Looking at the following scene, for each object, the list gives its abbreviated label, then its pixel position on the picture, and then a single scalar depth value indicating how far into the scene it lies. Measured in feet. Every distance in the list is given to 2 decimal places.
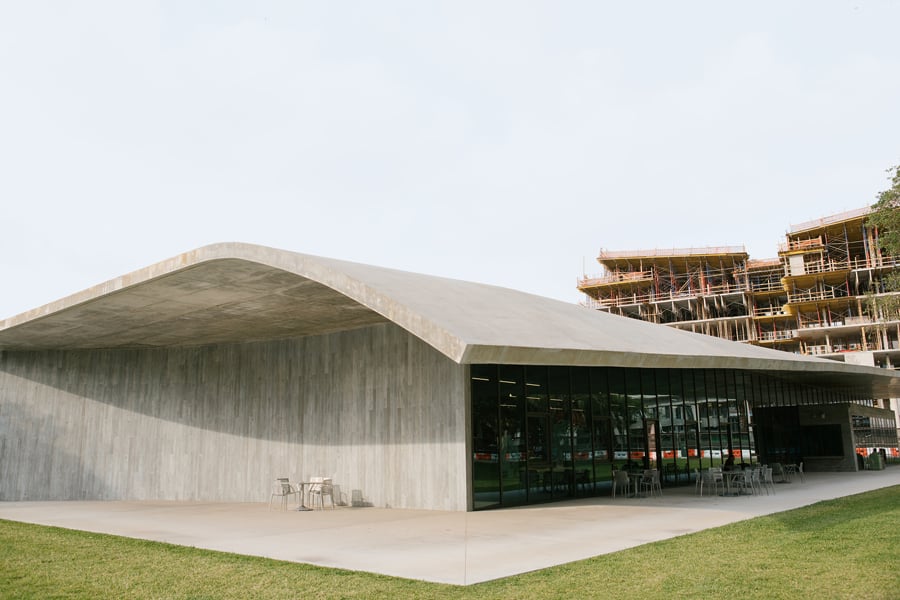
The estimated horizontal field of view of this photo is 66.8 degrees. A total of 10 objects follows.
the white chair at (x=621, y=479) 55.42
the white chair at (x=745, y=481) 54.86
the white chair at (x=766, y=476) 58.65
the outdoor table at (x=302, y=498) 51.39
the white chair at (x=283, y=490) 52.95
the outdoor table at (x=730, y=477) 54.60
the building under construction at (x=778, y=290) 225.56
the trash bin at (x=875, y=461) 89.92
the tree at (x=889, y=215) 81.35
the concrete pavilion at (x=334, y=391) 40.34
